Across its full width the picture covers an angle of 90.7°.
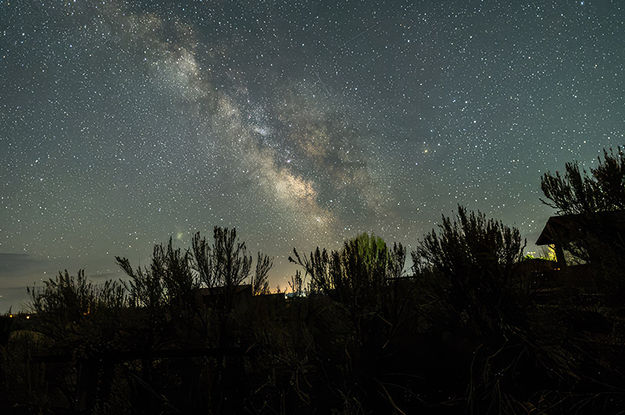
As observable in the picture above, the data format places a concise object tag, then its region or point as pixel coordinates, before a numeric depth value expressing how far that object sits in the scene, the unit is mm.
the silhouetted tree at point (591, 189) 6605
